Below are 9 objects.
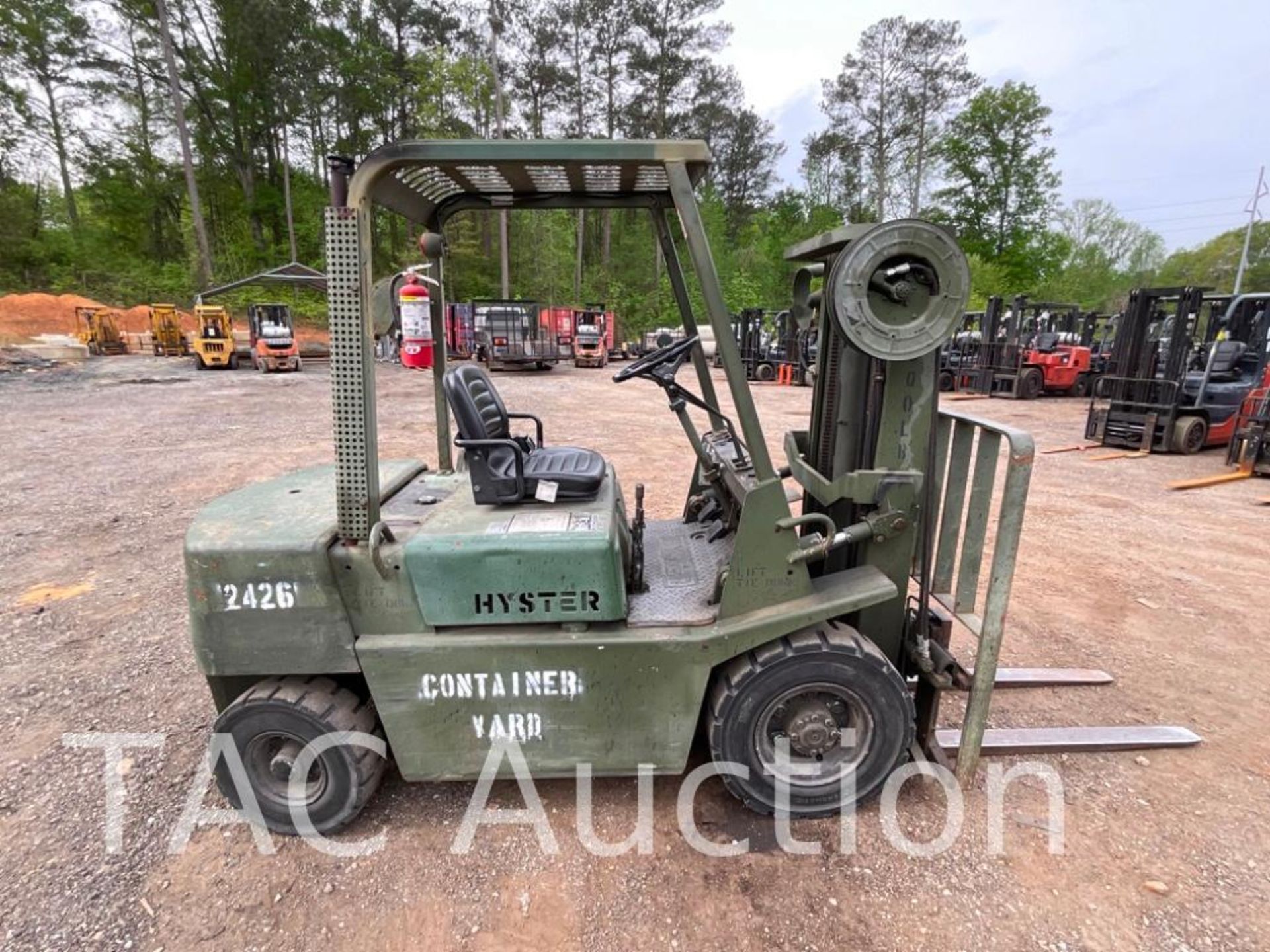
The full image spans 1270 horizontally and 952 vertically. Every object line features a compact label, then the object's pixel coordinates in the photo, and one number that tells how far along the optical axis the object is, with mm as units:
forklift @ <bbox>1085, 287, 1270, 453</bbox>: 10586
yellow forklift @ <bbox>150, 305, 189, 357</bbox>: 26516
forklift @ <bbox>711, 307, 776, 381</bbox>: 21656
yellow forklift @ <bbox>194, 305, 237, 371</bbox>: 21969
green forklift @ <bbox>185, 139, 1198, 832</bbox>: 2486
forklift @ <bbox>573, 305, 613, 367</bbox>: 25250
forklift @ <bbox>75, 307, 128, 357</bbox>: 26719
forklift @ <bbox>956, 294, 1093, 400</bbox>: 17828
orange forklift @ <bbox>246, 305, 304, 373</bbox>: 21906
